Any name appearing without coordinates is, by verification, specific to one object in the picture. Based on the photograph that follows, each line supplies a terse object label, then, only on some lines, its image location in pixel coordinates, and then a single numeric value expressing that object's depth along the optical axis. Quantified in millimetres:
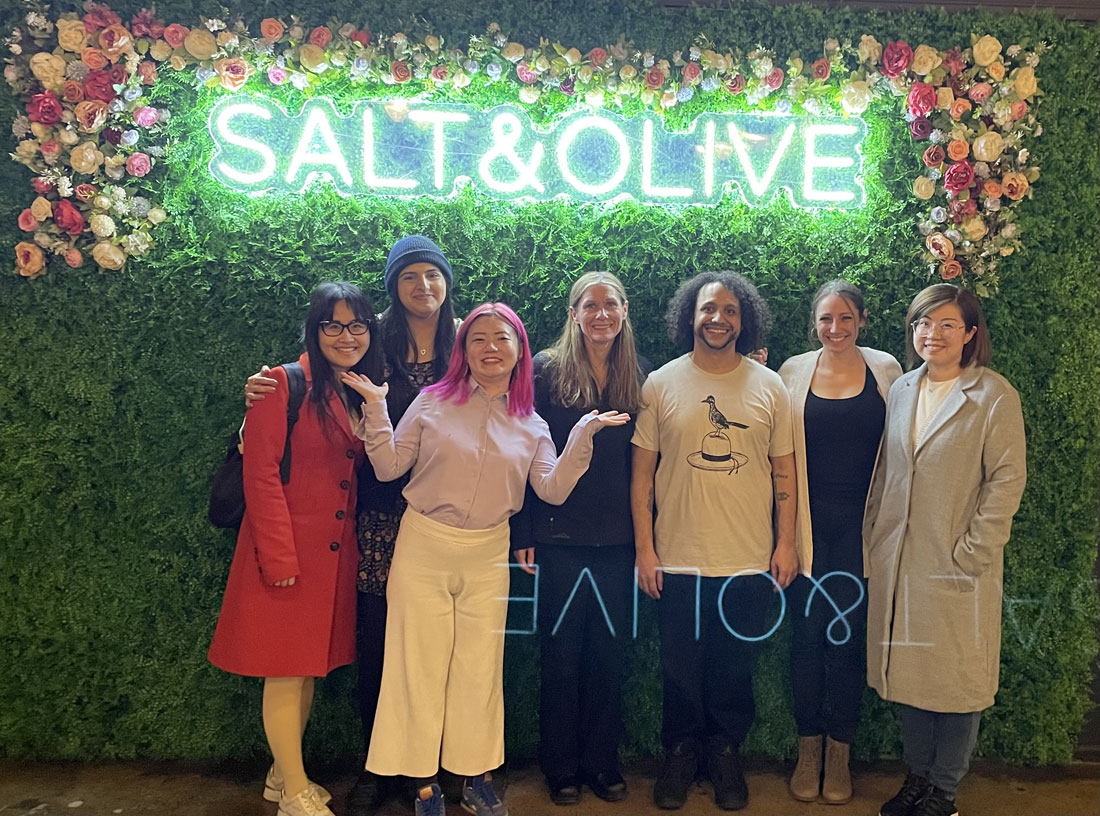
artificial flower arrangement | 2887
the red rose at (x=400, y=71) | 2951
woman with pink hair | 2473
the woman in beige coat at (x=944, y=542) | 2582
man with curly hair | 2660
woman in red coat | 2477
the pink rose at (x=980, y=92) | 2973
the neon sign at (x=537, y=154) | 2977
